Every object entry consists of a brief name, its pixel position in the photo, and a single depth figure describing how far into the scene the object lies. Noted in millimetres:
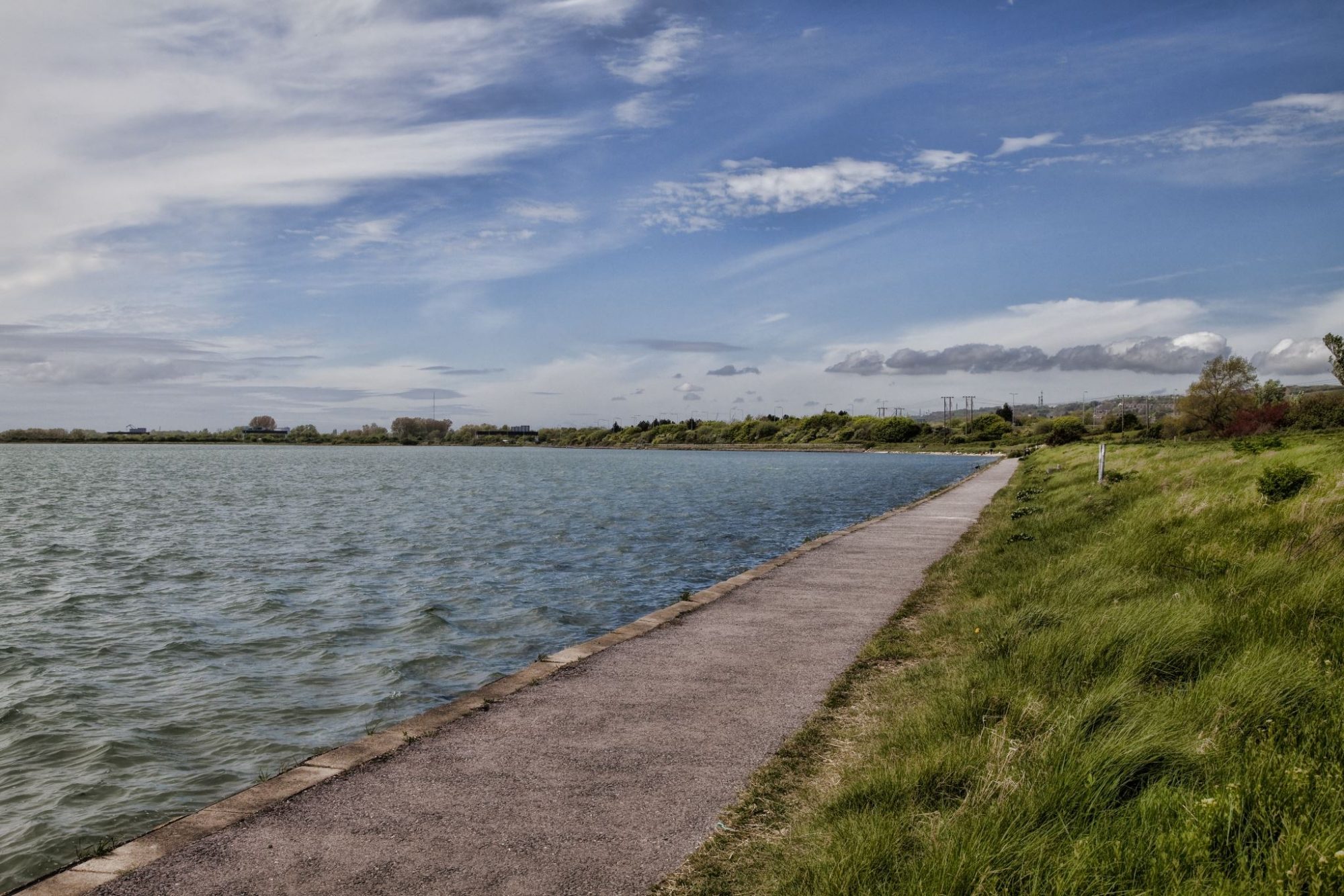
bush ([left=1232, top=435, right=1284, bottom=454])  20594
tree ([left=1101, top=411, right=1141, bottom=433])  99462
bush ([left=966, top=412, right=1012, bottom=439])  142000
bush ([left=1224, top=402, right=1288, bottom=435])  45938
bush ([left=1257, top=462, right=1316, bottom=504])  11625
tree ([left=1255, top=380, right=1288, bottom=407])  64538
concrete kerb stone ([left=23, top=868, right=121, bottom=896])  3799
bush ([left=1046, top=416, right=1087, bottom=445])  95062
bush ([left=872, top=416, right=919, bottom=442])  160000
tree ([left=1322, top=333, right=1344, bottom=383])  50884
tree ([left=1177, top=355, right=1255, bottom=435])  63812
